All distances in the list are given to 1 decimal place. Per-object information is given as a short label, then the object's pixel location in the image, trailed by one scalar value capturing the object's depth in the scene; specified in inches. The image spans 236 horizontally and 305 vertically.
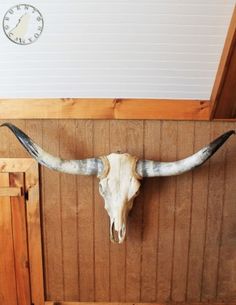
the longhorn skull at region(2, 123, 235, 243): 58.4
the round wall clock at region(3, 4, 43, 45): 55.4
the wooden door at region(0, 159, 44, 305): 67.3
